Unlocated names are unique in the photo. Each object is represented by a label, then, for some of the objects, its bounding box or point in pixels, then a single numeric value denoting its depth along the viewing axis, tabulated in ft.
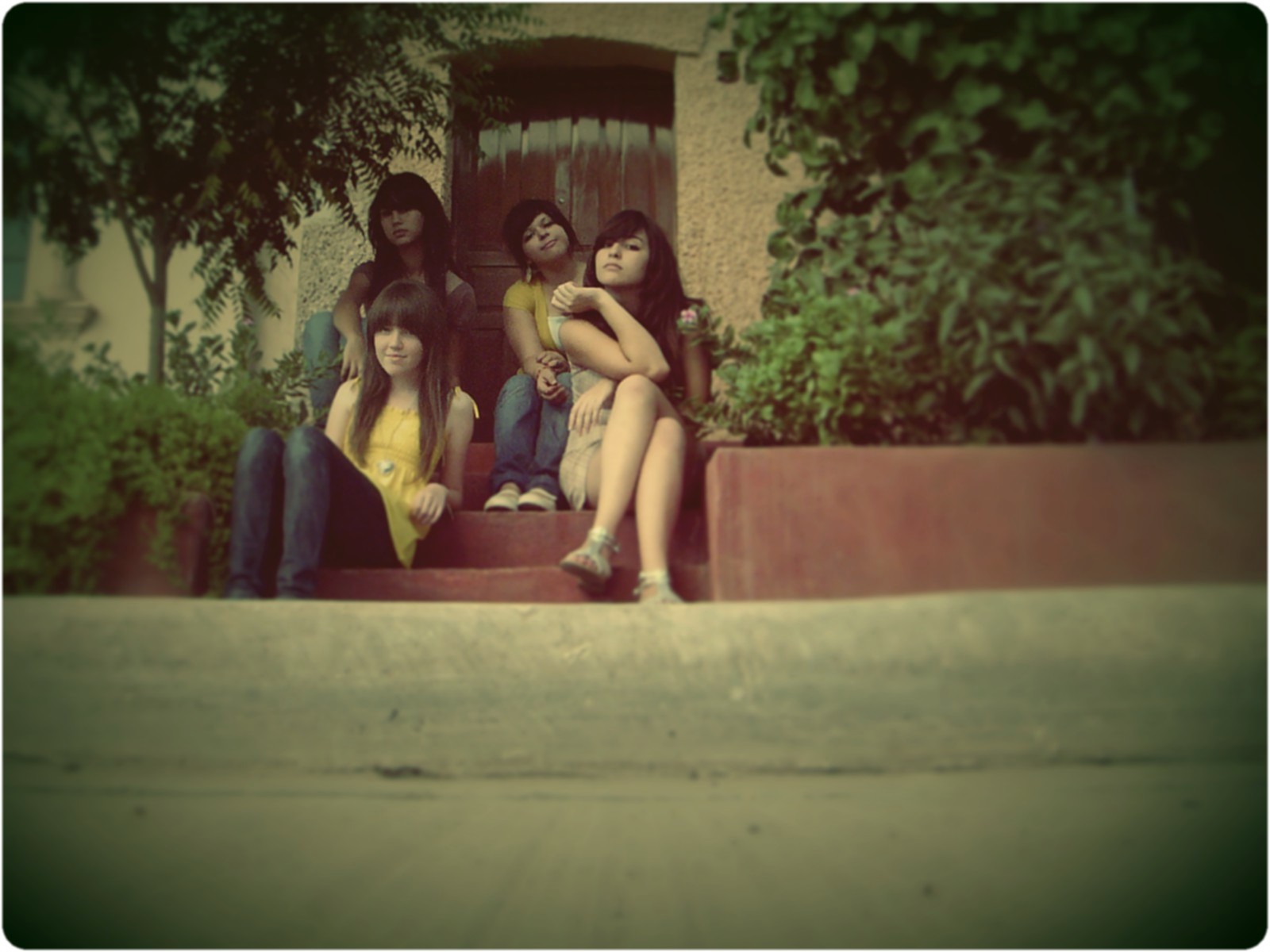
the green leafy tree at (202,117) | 6.77
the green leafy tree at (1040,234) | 5.71
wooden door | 13.21
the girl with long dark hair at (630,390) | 6.49
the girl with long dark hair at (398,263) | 9.90
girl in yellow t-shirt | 8.51
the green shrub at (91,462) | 5.80
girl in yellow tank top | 6.37
